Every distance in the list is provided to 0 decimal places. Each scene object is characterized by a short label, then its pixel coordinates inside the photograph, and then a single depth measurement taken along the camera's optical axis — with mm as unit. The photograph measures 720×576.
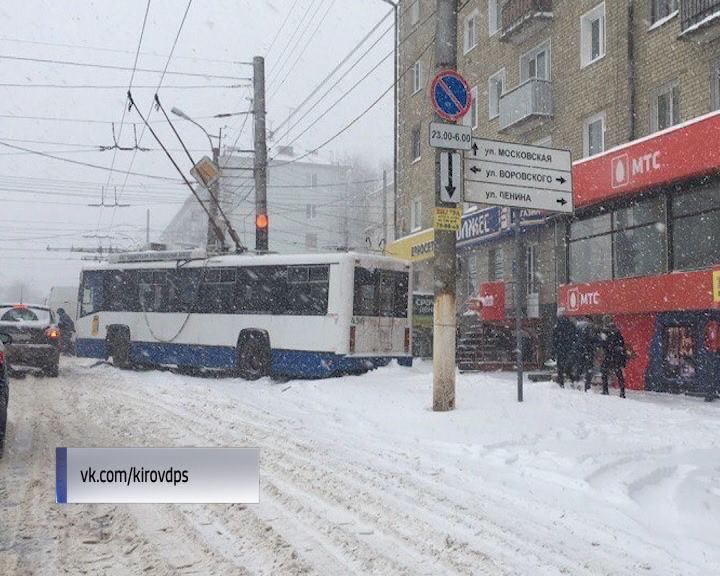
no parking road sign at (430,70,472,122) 9672
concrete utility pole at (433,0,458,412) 9914
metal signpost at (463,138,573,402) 10000
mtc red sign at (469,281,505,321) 21500
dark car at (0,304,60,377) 15602
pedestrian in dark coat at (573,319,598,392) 14172
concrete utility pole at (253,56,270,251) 19750
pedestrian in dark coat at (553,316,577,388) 14156
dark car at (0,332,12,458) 7157
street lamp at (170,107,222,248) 23612
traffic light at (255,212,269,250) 19484
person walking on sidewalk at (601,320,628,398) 13484
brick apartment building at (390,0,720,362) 17312
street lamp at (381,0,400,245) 30875
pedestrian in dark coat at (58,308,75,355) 27827
